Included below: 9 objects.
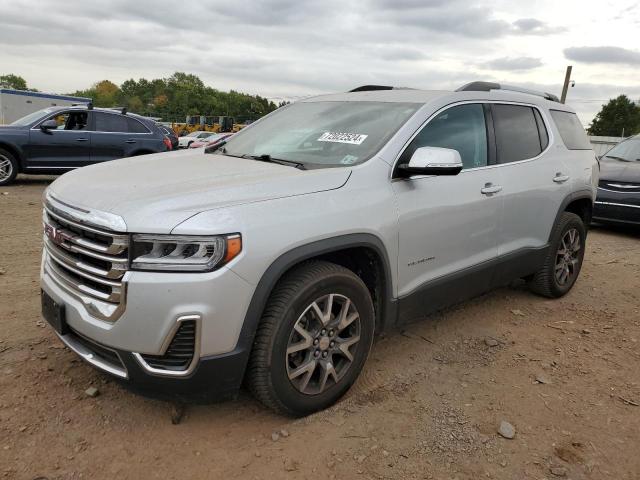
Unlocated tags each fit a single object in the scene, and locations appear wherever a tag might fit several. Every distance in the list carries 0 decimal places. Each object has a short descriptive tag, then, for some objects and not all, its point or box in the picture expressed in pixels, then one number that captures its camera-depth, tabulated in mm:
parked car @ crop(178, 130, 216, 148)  30516
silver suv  2236
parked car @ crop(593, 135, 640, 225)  7746
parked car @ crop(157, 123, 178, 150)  12052
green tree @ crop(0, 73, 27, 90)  116162
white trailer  26328
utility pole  32000
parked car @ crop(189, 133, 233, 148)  27033
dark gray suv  9992
